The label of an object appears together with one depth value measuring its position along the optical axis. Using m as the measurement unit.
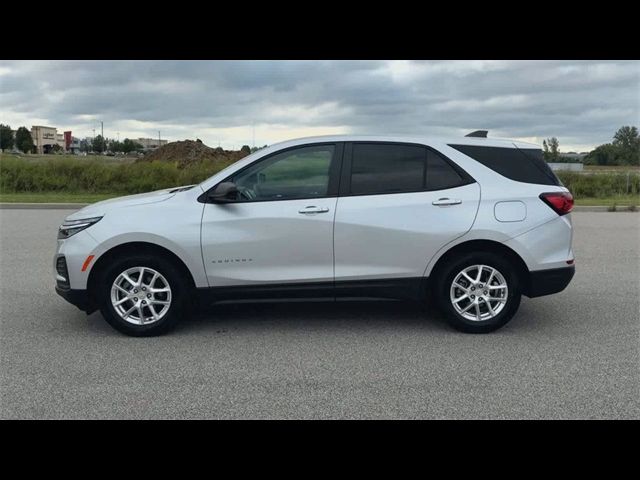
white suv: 5.40
